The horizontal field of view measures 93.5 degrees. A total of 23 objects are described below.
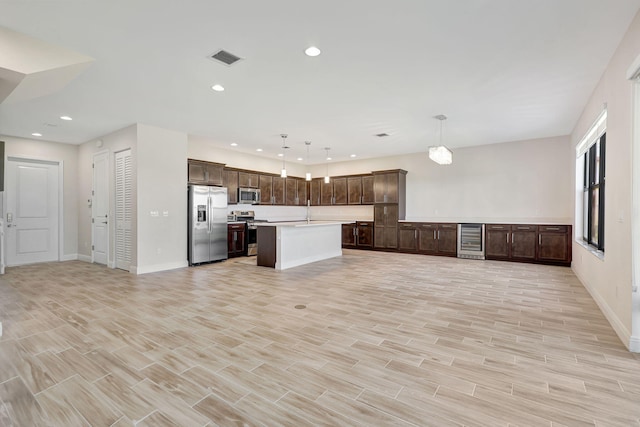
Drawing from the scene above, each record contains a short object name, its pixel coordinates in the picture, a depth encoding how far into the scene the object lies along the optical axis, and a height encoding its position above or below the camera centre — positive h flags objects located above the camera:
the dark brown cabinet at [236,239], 7.71 -0.81
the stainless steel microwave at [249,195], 8.25 +0.37
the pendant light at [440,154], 5.25 +0.97
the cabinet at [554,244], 6.46 -0.74
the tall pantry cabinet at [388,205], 8.80 +0.12
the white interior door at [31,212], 6.62 -0.10
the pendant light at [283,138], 6.70 +1.63
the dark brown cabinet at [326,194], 10.39 +0.52
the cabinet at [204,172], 6.87 +0.85
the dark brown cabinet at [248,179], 8.33 +0.83
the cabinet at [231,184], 7.95 +0.65
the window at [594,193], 4.10 +0.26
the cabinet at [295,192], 9.99 +0.58
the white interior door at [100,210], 6.62 -0.05
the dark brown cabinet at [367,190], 9.52 +0.60
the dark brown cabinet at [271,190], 9.05 +0.59
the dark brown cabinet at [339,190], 10.09 +0.63
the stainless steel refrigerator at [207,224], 6.66 -0.36
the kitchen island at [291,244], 6.25 -0.79
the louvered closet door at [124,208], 5.95 +0.00
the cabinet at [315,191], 10.70 +0.63
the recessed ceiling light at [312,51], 3.12 +1.67
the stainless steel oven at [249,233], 8.11 -0.67
